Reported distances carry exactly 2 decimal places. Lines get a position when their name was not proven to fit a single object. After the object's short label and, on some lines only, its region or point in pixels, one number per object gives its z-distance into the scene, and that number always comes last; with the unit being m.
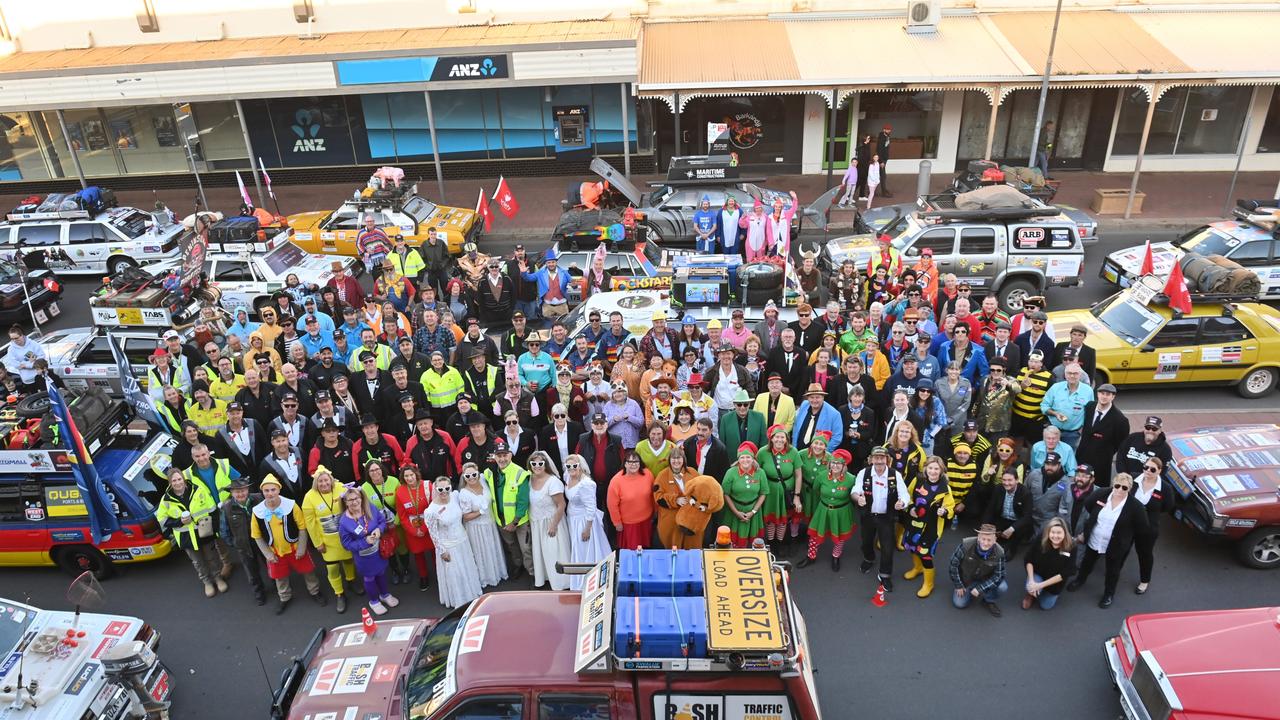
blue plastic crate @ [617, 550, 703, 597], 6.37
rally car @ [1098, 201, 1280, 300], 14.15
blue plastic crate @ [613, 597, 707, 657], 5.76
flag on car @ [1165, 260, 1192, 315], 11.23
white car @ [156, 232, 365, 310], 15.52
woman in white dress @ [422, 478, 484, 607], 8.36
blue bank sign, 20.14
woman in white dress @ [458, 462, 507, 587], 8.52
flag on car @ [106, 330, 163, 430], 11.42
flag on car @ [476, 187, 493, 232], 17.50
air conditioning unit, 21.55
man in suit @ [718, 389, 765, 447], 9.49
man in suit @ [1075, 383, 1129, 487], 9.19
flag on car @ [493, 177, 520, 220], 16.95
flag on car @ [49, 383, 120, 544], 8.71
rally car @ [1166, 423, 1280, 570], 8.60
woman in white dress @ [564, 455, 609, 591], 8.50
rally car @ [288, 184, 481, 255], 17.61
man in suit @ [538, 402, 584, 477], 9.48
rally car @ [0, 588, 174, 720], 6.82
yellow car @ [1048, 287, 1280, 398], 11.60
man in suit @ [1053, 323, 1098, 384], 9.91
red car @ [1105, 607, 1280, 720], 6.23
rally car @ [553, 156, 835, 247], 17.38
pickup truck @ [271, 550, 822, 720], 5.75
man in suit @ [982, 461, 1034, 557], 8.62
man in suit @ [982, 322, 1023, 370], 10.25
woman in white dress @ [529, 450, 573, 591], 8.46
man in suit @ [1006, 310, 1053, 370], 10.39
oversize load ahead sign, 5.71
